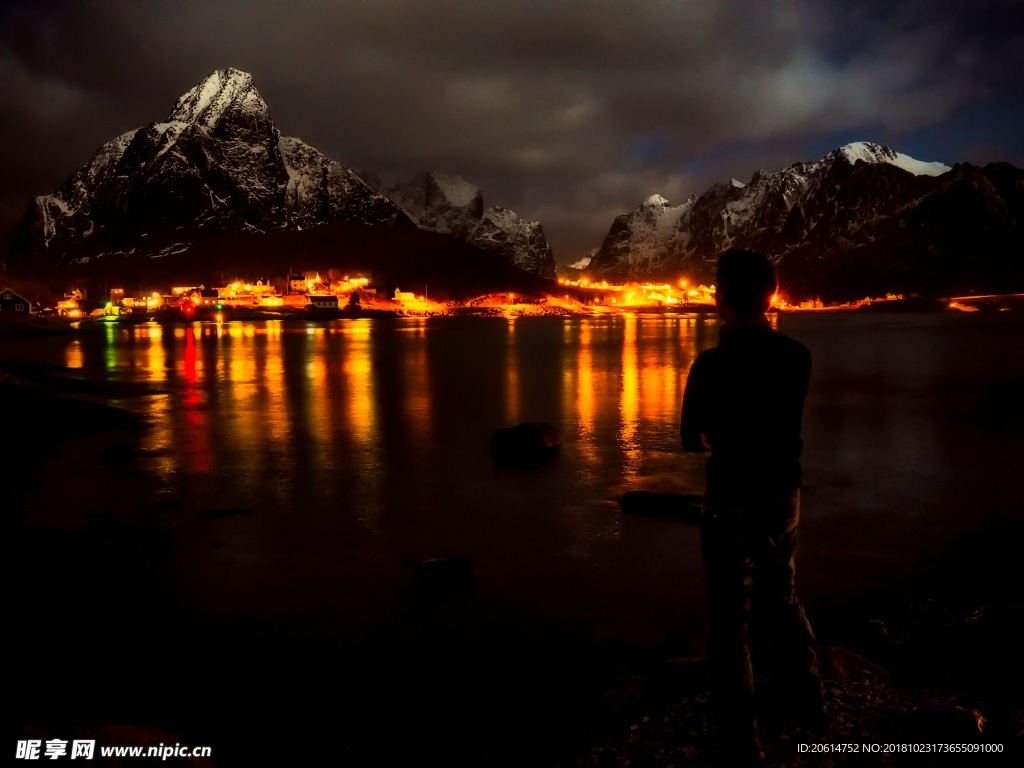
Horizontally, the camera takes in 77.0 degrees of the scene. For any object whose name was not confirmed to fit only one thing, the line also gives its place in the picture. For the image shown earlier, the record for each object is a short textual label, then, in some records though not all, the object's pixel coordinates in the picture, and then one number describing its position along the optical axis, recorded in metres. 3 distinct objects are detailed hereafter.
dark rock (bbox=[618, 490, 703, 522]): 10.76
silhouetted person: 3.96
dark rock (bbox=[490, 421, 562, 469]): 15.50
